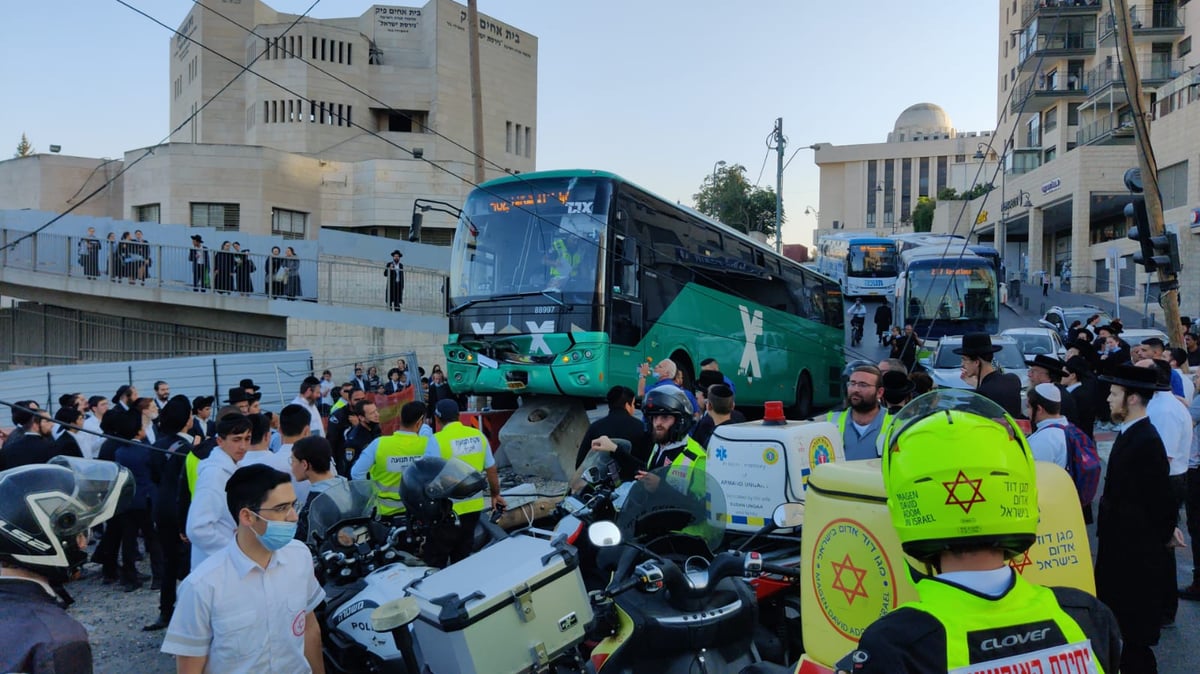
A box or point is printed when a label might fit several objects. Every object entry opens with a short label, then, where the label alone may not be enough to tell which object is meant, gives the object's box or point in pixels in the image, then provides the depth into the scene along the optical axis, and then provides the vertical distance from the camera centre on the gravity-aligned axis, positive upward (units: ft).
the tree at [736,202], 179.63 +23.95
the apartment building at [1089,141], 121.70 +30.29
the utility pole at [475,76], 63.87 +17.70
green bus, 40.47 +1.39
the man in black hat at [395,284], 77.10 +2.73
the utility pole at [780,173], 119.41 +19.87
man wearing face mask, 10.36 -3.45
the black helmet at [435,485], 16.08 -3.14
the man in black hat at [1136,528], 14.82 -3.71
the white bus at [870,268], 138.21 +7.89
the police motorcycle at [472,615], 10.66 -3.93
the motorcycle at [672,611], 12.12 -4.20
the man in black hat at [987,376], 21.68 -1.50
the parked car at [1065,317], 88.89 +0.21
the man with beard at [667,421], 19.81 -2.40
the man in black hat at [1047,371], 23.78 -1.44
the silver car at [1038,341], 66.39 -1.69
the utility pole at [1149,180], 39.63 +6.38
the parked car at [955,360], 54.80 -2.81
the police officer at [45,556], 7.37 -2.25
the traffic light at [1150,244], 38.81 +3.35
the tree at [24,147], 264.52 +50.63
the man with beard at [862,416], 19.85 -2.27
